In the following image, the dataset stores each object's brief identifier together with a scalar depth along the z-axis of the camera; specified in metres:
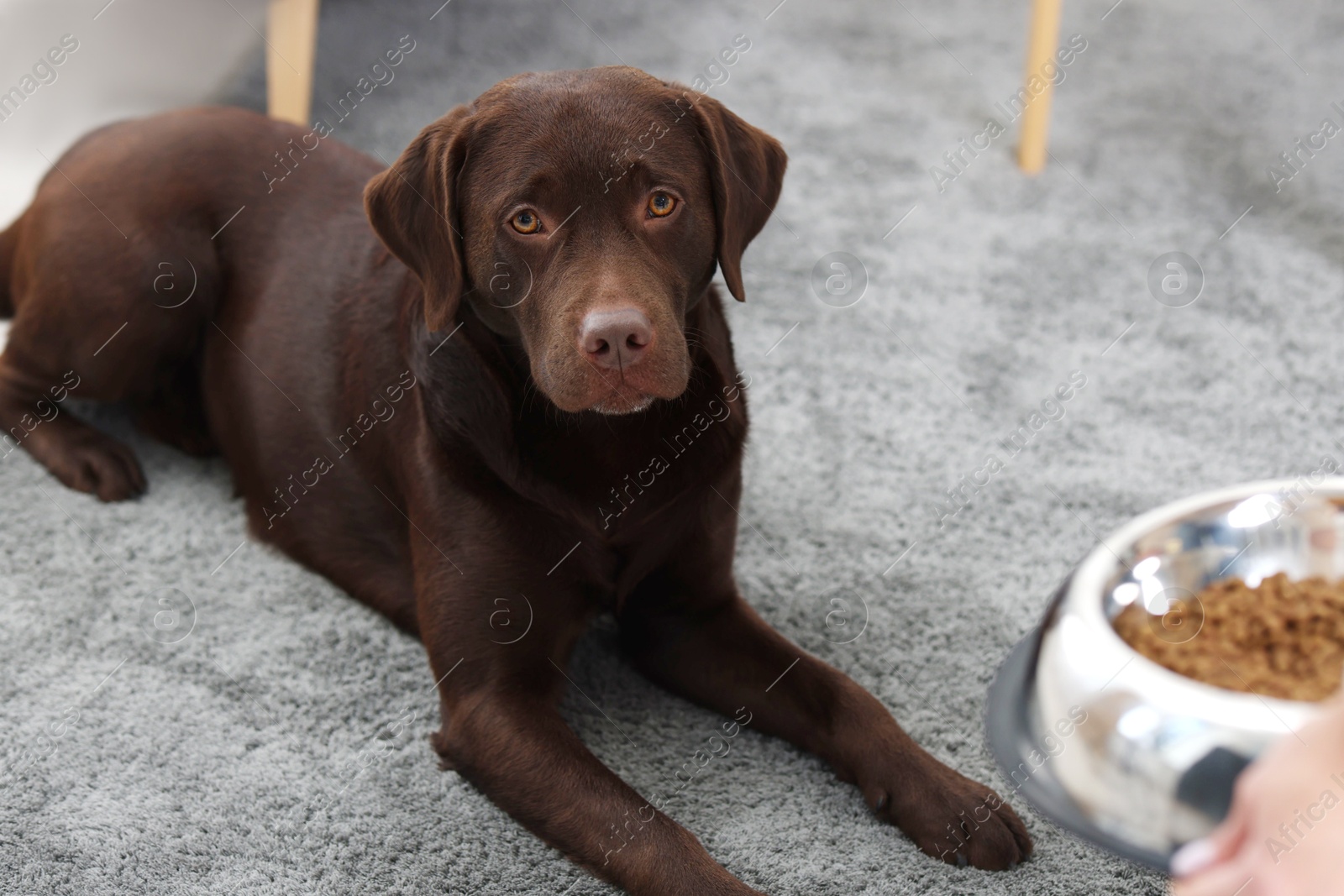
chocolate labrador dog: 1.62
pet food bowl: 1.21
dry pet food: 1.34
